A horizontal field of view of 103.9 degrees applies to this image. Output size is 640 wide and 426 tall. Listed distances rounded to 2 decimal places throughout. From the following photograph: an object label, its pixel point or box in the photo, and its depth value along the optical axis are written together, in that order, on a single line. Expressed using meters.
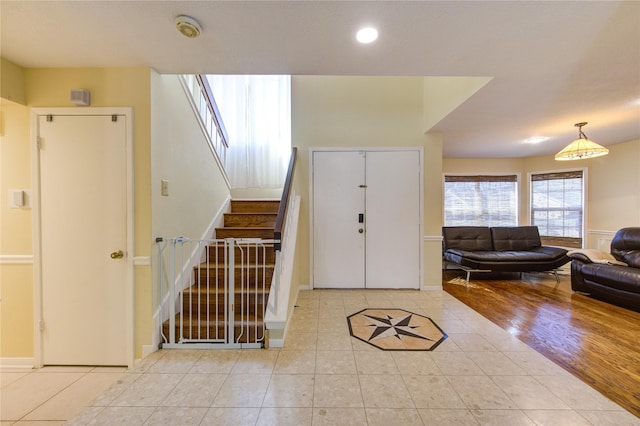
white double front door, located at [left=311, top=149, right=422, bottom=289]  3.71
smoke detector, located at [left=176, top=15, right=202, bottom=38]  1.53
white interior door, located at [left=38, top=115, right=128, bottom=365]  2.05
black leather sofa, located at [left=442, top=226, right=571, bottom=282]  4.18
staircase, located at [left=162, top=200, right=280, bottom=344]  2.21
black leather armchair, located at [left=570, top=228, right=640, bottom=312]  3.00
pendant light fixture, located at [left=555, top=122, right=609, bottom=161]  3.15
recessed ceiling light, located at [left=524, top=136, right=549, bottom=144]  3.94
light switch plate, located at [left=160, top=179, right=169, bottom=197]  2.22
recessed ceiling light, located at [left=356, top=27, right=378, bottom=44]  1.66
